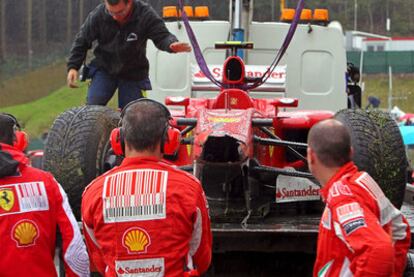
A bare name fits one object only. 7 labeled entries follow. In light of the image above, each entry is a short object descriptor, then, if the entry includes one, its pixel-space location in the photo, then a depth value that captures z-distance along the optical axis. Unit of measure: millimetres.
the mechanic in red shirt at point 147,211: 6895
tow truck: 10609
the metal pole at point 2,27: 82625
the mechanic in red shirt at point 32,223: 7676
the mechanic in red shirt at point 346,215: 6344
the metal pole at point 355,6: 69562
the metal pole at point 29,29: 80937
